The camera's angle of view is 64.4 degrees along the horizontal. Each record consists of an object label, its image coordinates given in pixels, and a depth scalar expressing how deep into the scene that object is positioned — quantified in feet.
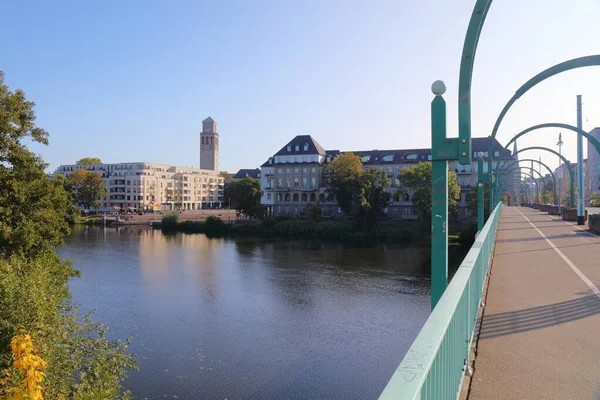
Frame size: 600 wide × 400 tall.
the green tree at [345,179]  218.38
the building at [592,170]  320.25
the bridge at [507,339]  8.32
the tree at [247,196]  276.41
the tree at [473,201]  210.38
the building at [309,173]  256.32
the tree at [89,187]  325.83
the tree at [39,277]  43.89
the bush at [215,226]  254.27
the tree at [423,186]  190.73
